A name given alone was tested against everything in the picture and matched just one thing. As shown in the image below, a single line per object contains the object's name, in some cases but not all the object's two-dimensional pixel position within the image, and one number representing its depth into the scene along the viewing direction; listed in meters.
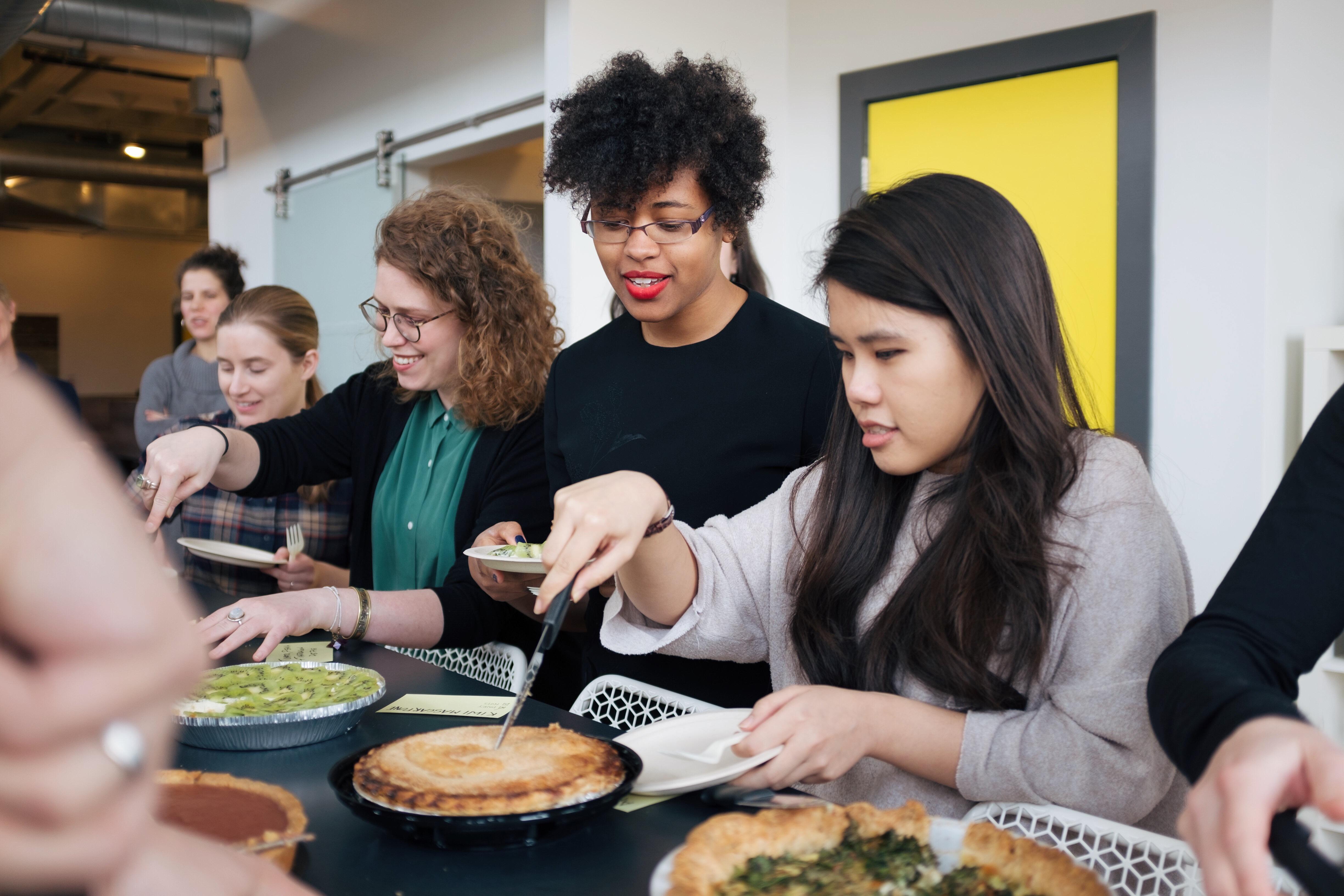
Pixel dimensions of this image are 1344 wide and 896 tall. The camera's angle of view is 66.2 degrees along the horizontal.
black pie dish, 0.87
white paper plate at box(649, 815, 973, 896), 0.83
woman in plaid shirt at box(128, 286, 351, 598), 2.59
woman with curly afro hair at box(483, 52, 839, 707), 1.71
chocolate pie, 0.83
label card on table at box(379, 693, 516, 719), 1.36
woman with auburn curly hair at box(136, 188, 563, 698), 2.08
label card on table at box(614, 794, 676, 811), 1.03
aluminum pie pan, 1.18
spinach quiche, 0.76
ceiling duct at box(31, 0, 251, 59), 5.27
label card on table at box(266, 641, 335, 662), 1.69
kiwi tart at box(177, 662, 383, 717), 1.23
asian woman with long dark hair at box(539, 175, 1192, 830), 1.11
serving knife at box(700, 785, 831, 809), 0.97
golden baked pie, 0.90
